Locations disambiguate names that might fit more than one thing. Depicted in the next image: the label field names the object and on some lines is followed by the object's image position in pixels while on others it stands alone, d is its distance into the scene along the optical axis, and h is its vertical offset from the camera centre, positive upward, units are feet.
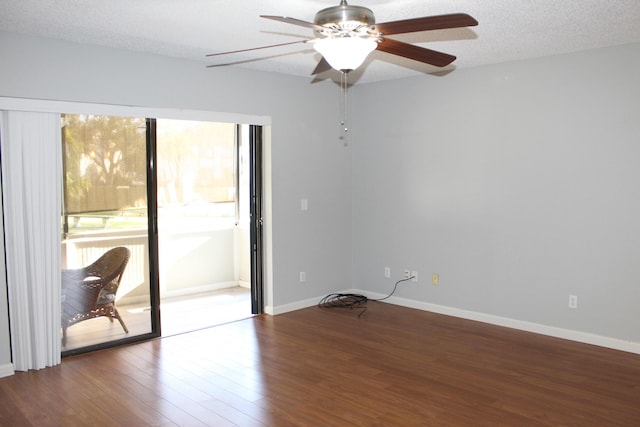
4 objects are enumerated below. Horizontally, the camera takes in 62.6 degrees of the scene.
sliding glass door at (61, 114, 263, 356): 13.91 -1.50
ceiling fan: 7.50 +2.28
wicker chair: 13.94 -2.88
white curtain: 12.47 -1.15
